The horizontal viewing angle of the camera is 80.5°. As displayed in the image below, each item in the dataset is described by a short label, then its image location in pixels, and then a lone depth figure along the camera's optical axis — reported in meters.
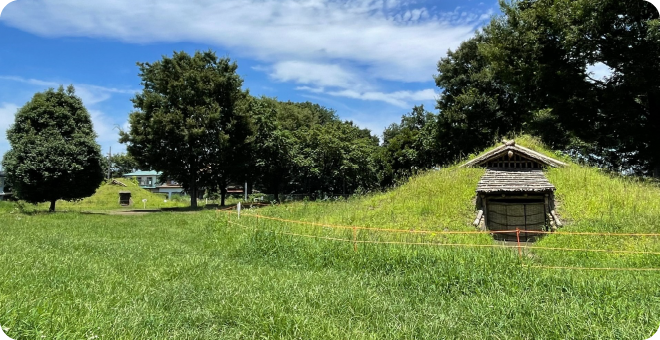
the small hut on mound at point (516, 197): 13.92
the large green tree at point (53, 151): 22.34
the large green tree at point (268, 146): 34.50
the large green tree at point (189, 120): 29.92
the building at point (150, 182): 73.06
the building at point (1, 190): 58.21
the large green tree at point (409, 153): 38.62
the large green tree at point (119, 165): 74.03
